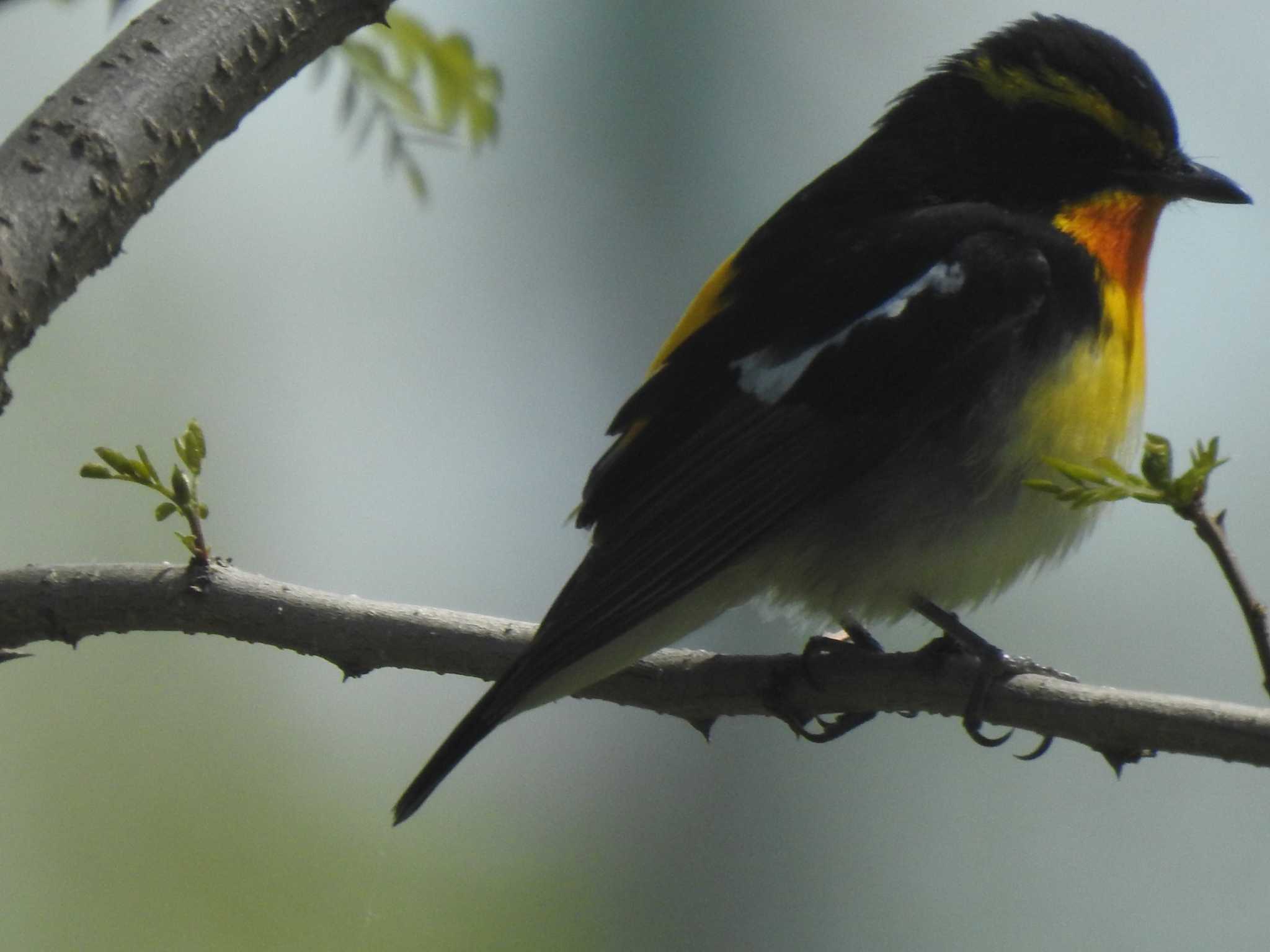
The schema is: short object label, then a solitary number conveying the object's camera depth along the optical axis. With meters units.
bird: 6.42
